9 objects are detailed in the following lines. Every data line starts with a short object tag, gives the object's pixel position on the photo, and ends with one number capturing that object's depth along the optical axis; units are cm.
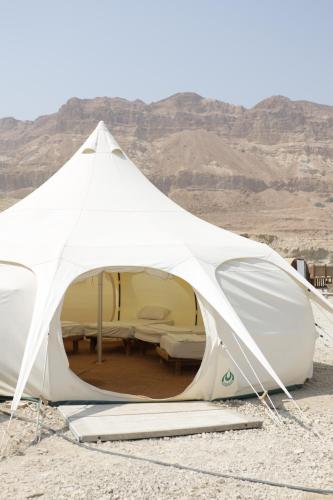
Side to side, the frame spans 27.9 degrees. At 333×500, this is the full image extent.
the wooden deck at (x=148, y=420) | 603
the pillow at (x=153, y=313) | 1134
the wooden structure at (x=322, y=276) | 2397
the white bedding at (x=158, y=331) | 995
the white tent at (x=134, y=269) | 702
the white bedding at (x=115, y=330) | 1058
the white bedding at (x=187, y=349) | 892
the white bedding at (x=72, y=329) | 1048
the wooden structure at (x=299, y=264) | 2169
